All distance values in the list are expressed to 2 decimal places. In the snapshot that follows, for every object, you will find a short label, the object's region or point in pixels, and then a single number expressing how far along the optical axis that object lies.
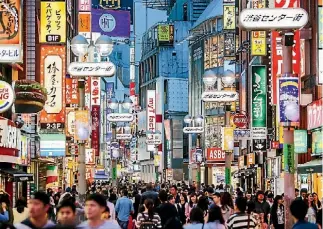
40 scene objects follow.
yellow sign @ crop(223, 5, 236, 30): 80.06
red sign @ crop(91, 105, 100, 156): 70.62
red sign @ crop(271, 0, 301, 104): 38.59
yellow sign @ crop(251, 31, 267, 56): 55.25
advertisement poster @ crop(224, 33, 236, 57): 96.12
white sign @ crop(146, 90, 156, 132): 125.69
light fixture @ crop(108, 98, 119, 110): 52.95
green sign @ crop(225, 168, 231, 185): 35.36
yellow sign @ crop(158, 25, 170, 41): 138.50
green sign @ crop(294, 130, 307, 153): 40.88
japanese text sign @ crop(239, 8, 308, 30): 19.42
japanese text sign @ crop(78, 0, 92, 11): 71.00
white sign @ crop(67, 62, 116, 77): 26.86
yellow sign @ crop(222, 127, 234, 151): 38.44
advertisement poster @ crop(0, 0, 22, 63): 25.45
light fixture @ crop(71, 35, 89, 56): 26.40
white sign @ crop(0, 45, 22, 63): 25.38
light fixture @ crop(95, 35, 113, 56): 26.69
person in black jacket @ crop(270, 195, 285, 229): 21.80
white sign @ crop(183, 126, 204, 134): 50.80
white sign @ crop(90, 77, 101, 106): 75.50
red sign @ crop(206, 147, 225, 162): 69.31
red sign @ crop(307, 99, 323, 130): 34.97
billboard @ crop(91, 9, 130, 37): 84.44
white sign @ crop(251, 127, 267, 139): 46.81
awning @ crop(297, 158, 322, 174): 30.80
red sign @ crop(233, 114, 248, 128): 48.16
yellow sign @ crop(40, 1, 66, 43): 42.94
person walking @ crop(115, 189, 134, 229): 24.64
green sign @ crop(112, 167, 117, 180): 64.44
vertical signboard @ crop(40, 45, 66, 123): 43.22
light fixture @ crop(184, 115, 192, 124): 54.60
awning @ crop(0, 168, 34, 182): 37.37
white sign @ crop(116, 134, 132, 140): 78.62
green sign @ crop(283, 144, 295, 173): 19.78
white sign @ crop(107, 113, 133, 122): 51.03
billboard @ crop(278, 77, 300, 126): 20.30
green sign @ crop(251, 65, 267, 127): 52.32
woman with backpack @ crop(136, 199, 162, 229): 17.88
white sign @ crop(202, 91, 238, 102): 33.69
